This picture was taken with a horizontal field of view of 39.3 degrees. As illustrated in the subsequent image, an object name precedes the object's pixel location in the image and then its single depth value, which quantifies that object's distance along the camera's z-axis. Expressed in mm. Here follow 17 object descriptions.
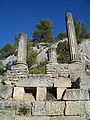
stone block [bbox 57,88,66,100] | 5030
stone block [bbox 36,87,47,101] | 5068
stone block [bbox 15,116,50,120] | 4335
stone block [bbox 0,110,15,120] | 4343
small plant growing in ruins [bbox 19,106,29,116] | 4414
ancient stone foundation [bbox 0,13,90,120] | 4373
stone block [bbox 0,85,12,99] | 4880
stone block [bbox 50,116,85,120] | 4311
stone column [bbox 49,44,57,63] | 6896
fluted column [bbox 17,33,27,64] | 6752
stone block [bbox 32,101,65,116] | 4371
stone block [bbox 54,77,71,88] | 5206
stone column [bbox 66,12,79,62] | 6858
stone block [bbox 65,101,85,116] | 4351
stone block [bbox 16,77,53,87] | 5204
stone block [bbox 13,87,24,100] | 5027
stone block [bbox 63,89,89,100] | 4504
